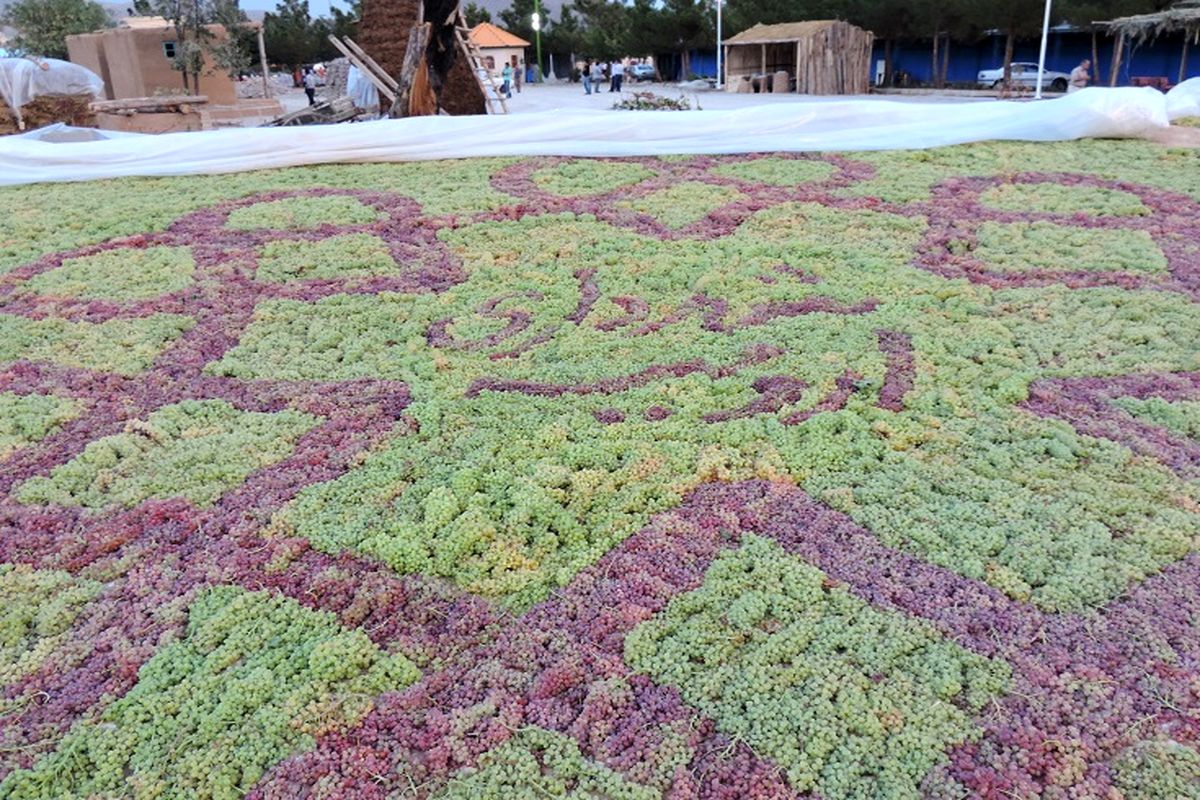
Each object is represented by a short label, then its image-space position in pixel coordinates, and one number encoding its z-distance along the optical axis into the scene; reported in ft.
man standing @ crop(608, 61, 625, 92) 93.10
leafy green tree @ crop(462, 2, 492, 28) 120.98
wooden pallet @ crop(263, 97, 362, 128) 46.07
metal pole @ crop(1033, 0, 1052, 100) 51.01
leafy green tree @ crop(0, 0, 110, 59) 70.08
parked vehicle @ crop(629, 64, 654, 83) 120.47
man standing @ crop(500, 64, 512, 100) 77.92
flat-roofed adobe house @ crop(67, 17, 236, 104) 59.36
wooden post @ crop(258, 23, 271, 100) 70.03
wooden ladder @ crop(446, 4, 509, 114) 40.68
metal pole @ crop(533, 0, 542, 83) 115.75
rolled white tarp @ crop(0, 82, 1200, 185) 26.73
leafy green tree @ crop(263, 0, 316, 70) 120.54
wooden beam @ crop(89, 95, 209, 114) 45.68
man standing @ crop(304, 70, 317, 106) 77.15
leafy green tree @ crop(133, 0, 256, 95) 59.67
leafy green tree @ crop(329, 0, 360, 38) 113.40
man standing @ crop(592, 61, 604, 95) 100.21
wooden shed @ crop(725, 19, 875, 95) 76.59
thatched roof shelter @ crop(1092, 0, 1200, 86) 53.88
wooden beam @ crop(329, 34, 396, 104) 40.14
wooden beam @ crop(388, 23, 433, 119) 36.42
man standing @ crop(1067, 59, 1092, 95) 69.21
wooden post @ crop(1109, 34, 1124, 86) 61.26
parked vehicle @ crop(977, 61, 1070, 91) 74.79
